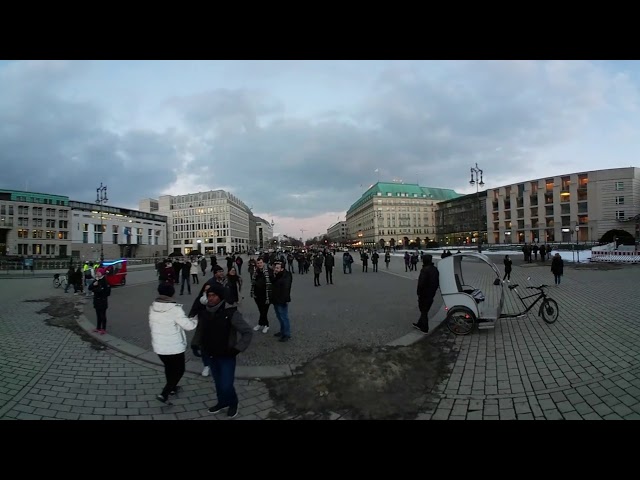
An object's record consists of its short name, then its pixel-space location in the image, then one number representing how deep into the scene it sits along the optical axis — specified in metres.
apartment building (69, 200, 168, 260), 86.94
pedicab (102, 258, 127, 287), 17.35
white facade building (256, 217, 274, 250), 188.49
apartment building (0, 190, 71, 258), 72.38
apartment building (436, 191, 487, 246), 92.25
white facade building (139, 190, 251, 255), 118.81
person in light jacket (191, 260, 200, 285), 16.07
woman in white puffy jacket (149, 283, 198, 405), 3.79
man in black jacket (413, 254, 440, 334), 6.77
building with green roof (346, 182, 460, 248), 122.56
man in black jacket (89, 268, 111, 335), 7.28
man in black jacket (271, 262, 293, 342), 6.41
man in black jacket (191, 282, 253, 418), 3.43
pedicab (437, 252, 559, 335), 6.35
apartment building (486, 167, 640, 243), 60.69
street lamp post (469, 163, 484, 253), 31.50
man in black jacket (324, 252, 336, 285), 16.81
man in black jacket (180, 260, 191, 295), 13.99
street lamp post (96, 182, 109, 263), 36.88
